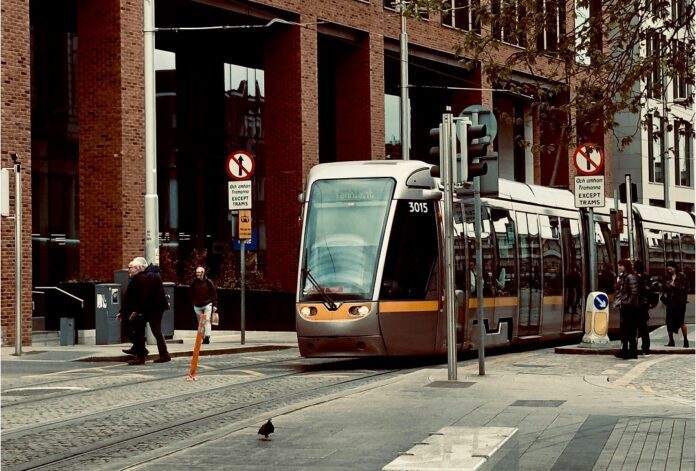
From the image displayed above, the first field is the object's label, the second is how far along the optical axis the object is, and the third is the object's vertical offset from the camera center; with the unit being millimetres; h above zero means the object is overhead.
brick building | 29391 +4074
